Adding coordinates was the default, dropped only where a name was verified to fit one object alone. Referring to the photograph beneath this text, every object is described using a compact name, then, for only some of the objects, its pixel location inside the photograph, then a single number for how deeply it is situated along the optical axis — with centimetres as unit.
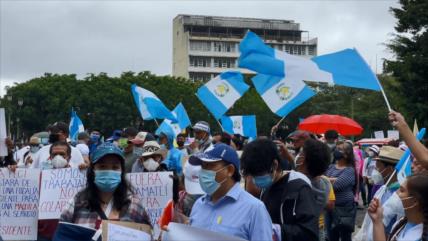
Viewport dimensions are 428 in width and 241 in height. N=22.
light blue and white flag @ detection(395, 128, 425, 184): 538
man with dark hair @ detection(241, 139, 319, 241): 443
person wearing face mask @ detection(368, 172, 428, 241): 397
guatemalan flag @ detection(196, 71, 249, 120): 1298
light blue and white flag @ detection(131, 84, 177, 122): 1650
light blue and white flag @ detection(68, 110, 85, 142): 1731
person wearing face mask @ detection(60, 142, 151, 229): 441
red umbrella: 1794
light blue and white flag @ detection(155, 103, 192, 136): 1685
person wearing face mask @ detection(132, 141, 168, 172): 814
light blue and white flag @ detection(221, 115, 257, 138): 1609
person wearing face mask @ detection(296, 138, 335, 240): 595
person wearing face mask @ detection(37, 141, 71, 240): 715
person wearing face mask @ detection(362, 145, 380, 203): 1390
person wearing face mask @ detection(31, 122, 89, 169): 794
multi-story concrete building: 10888
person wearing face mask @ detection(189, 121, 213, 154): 1066
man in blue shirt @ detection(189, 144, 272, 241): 394
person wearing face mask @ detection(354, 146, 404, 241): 480
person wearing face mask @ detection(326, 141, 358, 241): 812
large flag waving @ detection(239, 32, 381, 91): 597
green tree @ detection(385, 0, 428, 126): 3300
